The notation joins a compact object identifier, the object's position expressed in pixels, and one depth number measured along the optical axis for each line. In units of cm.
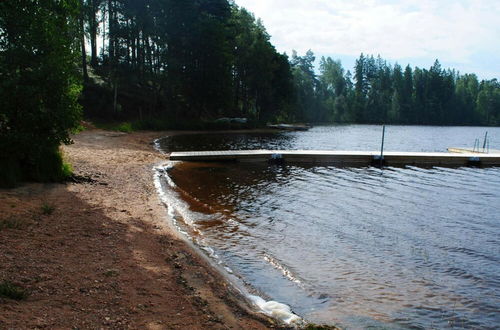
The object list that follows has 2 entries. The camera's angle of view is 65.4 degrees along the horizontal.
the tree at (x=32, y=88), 1109
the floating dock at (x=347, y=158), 2484
